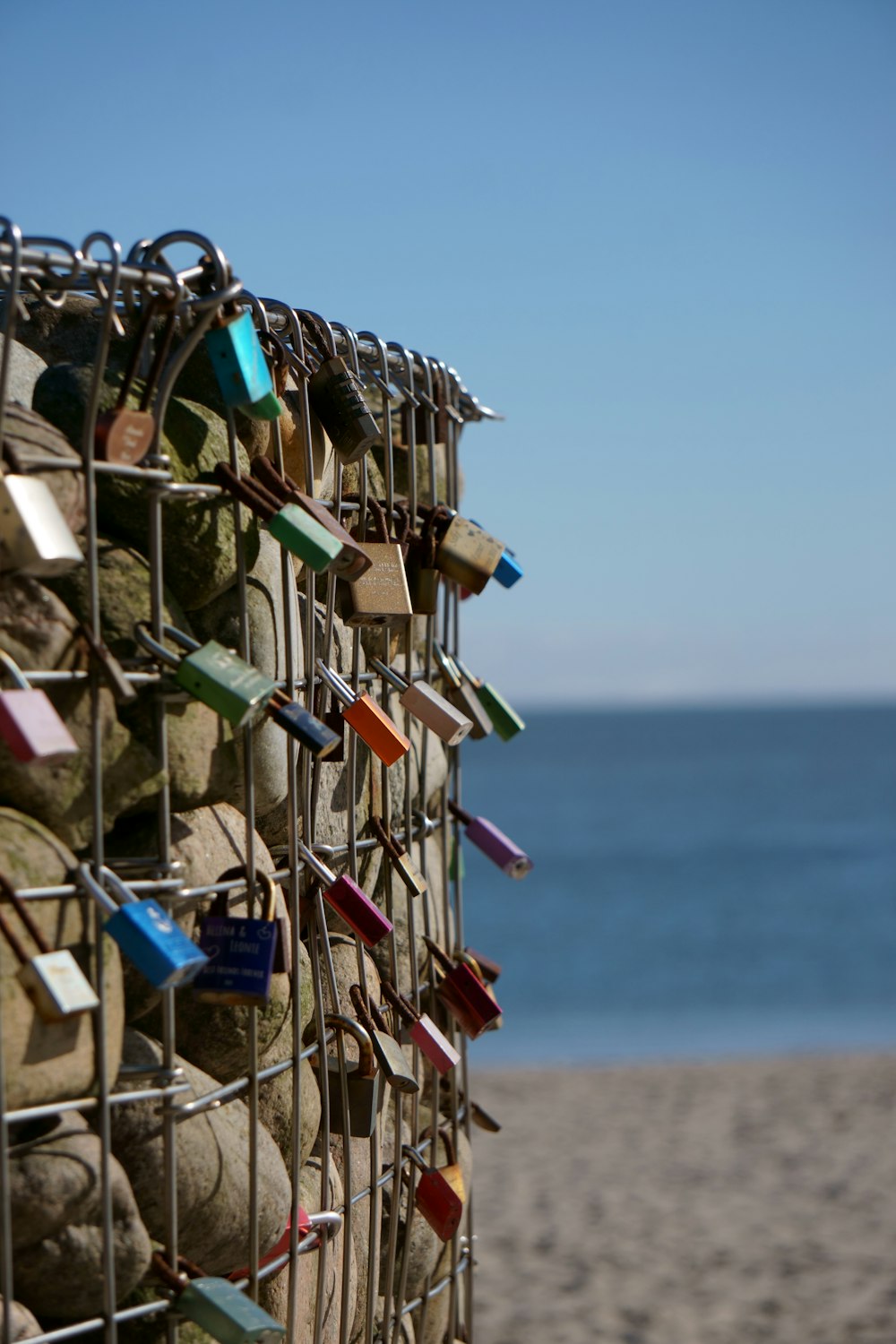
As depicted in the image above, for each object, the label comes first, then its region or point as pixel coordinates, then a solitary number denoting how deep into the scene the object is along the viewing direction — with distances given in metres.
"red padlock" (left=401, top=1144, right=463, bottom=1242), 2.39
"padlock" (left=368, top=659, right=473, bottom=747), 2.31
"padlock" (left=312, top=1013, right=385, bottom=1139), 2.17
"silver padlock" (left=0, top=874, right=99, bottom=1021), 1.55
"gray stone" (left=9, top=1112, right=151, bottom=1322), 1.66
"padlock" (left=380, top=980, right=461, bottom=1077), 2.29
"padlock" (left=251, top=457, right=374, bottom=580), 1.94
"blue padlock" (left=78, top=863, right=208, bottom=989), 1.56
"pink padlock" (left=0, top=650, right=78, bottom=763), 1.49
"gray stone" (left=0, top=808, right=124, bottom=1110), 1.57
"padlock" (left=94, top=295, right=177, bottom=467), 1.67
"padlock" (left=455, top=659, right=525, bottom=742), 2.90
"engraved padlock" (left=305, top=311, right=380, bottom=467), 2.13
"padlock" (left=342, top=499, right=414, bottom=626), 2.22
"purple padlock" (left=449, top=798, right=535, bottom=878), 2.95
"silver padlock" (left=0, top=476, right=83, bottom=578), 1.53
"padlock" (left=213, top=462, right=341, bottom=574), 1.83
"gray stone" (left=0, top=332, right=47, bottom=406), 1.93
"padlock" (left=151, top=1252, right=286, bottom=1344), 1.71
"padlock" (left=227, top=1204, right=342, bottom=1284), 2.05
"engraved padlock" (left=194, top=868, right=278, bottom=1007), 1.75
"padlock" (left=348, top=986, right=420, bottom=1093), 2.13
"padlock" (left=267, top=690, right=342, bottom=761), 1.78
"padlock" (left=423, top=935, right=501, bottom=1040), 2.49
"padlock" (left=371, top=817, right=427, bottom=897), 2.33
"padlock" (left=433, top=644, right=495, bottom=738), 2.77
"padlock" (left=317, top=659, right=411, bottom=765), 2.11
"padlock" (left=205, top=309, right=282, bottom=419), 1.74
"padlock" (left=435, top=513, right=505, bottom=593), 2.50
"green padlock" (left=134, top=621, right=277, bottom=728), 1.68
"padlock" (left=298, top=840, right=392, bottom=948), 2.06
